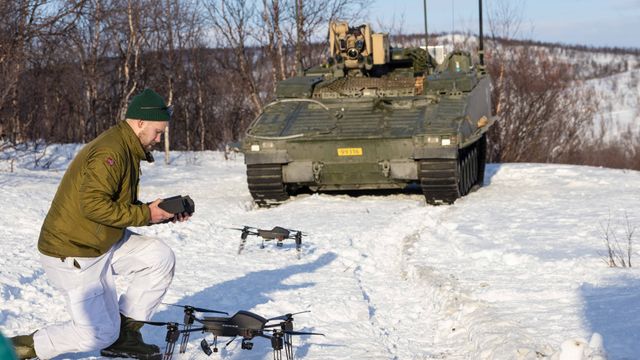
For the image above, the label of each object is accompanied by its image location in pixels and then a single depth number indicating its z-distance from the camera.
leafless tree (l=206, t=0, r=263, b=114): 27.00
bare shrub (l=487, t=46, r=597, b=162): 30.30
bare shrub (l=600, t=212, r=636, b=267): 9.01
